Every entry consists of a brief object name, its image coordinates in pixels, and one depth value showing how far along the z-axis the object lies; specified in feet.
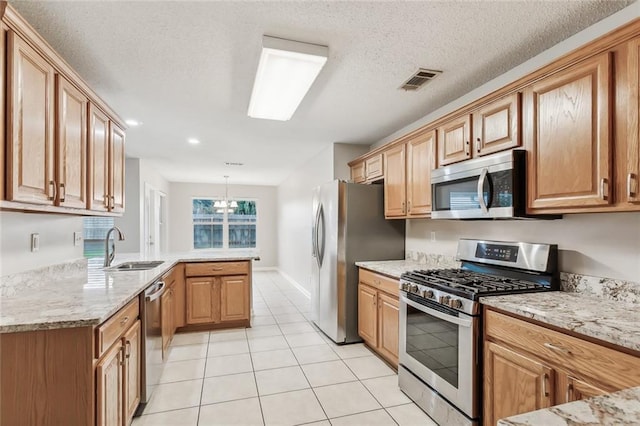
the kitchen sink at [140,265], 10.80
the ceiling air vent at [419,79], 7.93
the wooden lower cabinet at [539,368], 4.23
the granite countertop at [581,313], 4.21
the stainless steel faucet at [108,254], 10.16
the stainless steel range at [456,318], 6.28
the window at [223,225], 28.96
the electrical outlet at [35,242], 7.39
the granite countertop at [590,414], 2.26
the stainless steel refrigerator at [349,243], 11.75
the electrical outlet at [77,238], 9.37
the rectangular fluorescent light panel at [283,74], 6.51
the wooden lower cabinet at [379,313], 9.36
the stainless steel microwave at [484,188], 6.64
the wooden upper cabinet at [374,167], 12.05
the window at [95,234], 18.74
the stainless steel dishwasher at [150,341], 7.48
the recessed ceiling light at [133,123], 11.58
